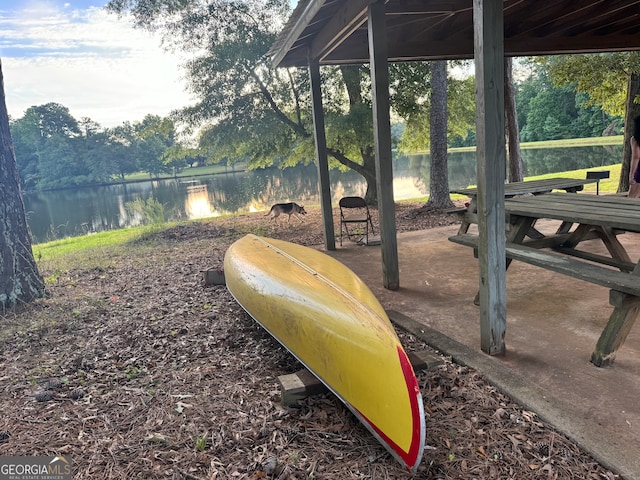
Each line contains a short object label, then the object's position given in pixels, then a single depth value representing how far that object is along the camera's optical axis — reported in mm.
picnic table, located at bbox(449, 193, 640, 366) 2412
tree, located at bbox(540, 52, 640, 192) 8294
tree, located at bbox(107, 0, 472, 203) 9992
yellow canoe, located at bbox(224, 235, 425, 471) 1785
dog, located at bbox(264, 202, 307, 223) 9859
